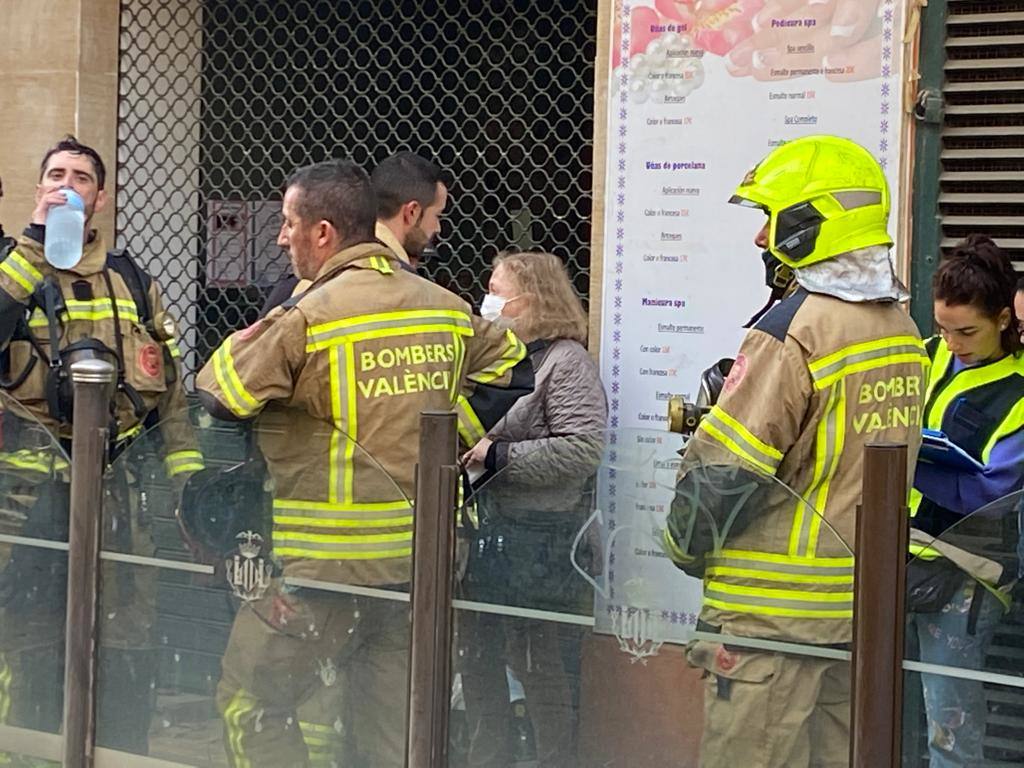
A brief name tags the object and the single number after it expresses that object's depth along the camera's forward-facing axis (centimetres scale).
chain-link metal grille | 689
